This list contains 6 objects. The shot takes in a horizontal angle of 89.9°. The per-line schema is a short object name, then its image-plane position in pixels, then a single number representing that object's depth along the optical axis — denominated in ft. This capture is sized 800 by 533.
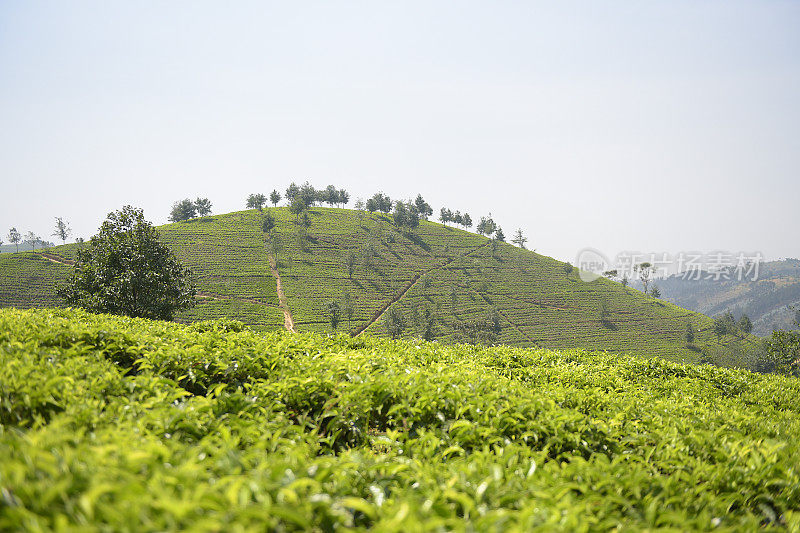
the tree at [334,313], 228.22
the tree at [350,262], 306.27
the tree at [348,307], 241.35
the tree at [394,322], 229.45
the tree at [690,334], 290.05
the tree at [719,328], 306.14
